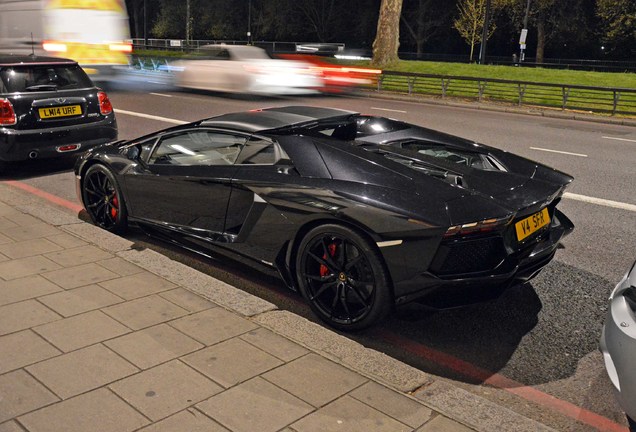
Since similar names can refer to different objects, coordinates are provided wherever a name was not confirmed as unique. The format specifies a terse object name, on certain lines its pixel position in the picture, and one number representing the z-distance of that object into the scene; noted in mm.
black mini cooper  7840
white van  18312
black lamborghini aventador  3709
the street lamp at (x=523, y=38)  28972
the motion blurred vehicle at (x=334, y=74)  17953
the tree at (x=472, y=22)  44531
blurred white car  16375
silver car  2668
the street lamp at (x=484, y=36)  28953
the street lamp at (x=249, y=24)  53178
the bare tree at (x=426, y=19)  50406
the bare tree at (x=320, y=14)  54281
